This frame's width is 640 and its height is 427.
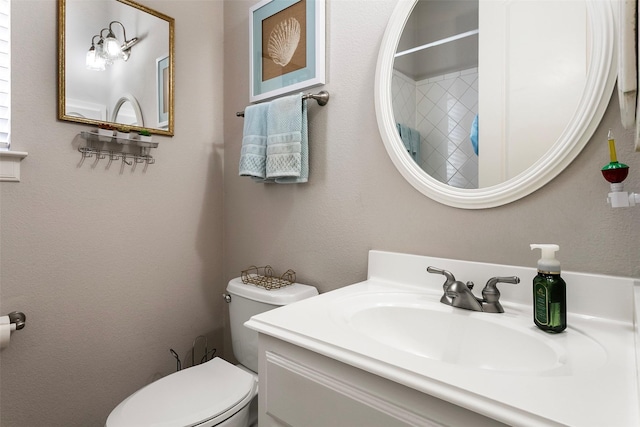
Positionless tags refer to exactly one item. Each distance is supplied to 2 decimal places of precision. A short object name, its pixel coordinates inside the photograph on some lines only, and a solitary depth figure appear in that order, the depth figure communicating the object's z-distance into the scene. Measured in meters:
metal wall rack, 1.37
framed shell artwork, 1.36
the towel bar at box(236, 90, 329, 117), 1.35
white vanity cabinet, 0.56
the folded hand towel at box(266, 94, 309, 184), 1.34
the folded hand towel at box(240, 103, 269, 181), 1.42
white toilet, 1.03
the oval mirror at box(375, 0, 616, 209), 0.86
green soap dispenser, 0.74
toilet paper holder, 1.17
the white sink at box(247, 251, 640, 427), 0.49
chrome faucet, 0.89
